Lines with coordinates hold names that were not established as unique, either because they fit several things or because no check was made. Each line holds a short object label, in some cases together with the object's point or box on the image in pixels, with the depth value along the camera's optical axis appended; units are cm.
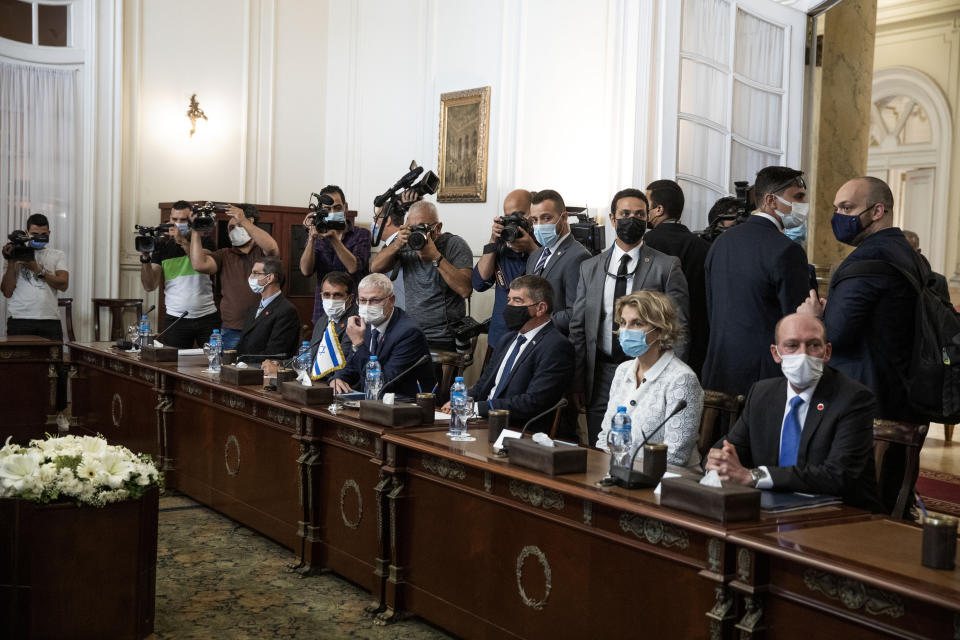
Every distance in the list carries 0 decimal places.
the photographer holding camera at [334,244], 579
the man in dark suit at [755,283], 377
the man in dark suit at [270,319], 567
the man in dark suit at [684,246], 452
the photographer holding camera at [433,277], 536
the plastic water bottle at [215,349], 527
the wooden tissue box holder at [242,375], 476
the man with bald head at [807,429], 270
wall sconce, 850
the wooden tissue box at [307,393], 416
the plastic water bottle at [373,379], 404
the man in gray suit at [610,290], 411
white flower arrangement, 293
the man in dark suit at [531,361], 400
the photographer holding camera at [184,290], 653
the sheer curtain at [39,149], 800
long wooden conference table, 217
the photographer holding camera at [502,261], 506
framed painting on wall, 727
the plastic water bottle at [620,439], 279
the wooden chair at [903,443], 306
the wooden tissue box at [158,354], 559
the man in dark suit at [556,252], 463
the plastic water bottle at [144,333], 584
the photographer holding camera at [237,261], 630
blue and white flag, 464
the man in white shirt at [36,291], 700
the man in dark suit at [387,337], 445
